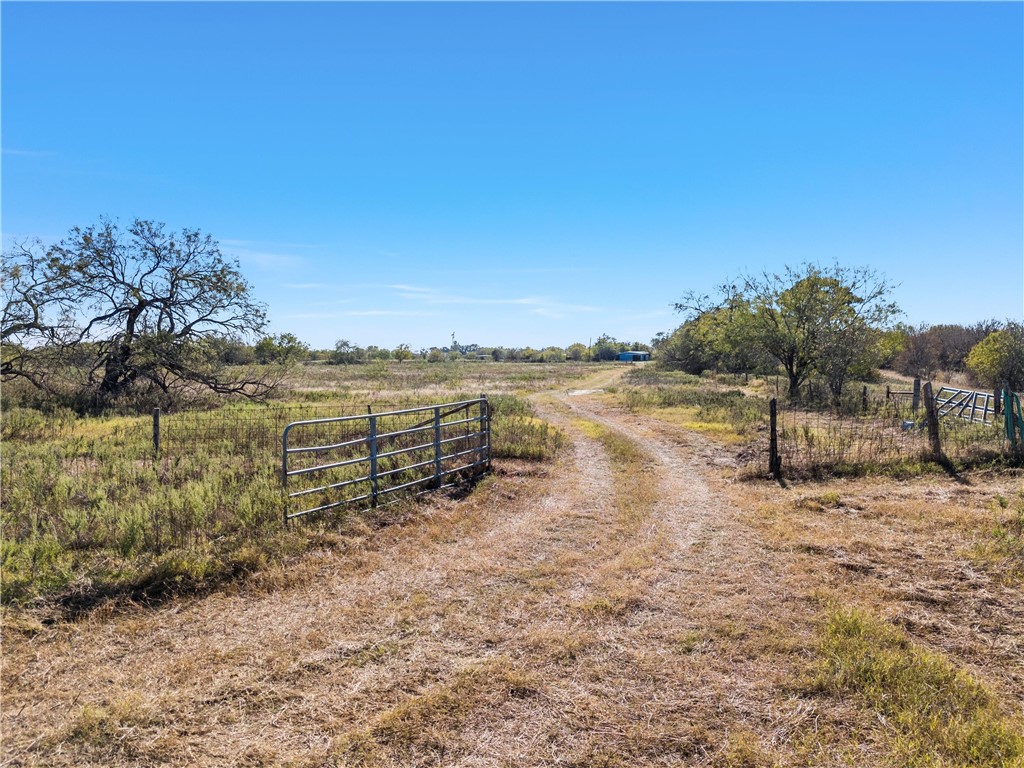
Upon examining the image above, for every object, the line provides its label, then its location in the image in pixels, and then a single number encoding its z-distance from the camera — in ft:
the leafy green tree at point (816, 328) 83.76
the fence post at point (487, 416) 36.81
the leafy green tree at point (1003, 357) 102.89
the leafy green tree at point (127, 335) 75.16
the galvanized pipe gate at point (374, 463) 26.63
